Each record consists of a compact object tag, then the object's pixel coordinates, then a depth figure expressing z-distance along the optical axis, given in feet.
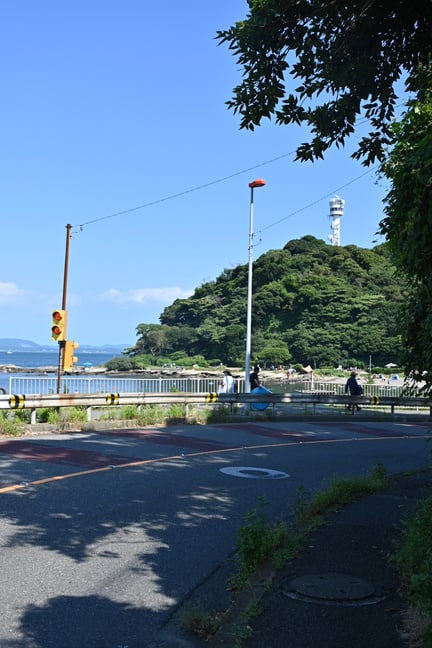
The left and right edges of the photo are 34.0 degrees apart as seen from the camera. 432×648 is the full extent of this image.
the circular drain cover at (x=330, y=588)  17.63
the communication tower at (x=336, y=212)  599.74
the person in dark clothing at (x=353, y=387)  90.53
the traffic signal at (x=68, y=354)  69.56
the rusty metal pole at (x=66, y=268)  91.61
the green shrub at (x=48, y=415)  57.21
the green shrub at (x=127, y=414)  63.57
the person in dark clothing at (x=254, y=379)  88.84
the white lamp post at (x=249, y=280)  94.07
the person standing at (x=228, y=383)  86.14
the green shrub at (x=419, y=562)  13.98
